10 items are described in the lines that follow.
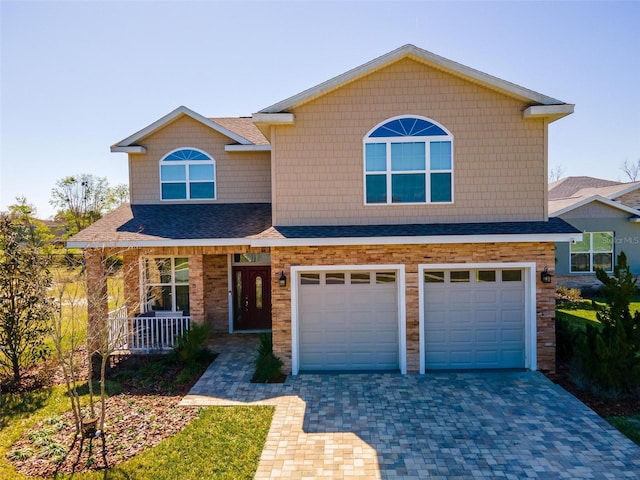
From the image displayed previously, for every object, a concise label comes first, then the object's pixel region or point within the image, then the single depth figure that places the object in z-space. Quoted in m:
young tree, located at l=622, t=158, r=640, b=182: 58.34
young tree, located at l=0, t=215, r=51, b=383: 9.42
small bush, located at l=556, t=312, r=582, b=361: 10.18
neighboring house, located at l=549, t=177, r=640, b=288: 19.70
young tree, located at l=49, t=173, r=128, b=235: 41.12
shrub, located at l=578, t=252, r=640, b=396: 8.16
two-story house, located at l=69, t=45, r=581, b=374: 9.85
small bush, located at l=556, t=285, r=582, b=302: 18.22
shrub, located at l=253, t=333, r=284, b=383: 9.40
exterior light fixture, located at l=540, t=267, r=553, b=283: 9.73
